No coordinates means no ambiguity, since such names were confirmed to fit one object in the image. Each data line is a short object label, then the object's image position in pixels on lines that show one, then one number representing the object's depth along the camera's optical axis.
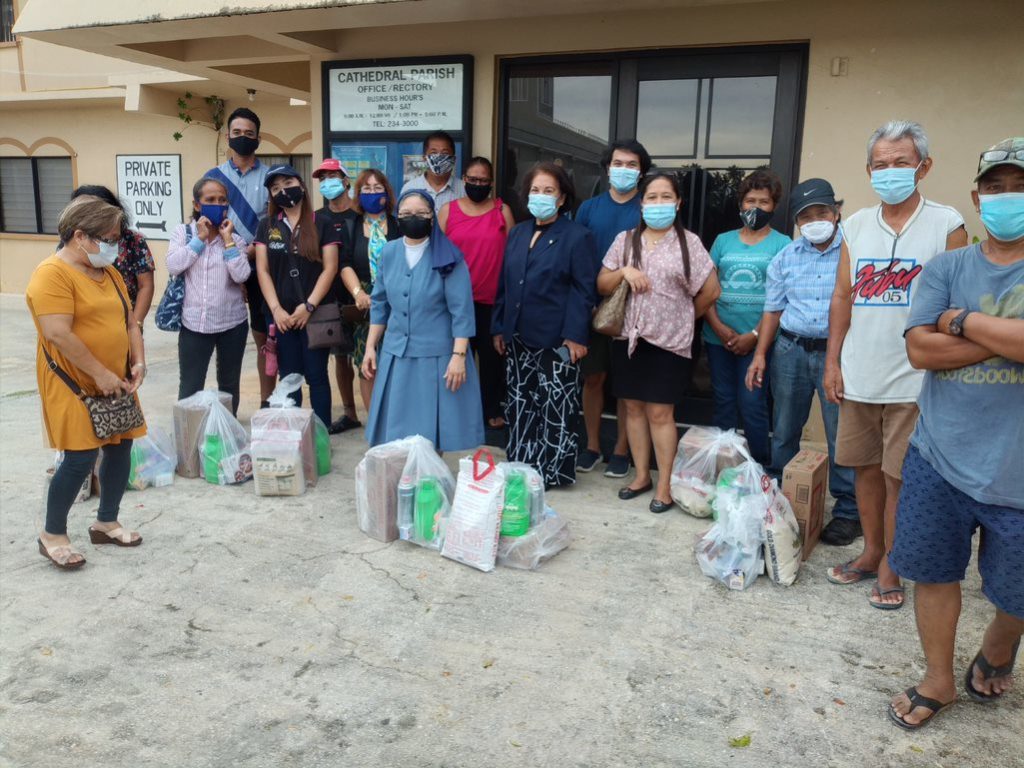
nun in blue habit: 4.14
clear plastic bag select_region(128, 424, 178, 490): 4.48
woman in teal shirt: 4.19
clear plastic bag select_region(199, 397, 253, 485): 4.56
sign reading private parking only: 11.64
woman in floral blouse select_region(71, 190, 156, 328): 4.41
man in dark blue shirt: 4.32
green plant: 10.73
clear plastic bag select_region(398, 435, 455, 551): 3.72
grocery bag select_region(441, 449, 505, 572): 3.47
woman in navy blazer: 4.20
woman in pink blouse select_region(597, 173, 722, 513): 3.98
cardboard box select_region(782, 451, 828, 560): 3.60
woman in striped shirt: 4.76
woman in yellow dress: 3.19
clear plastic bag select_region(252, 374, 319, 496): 4.32
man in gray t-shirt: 2.23
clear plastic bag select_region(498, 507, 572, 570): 3.55
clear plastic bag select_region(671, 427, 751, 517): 3.89
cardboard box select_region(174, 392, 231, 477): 4.59
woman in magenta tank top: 4.78
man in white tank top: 2.99
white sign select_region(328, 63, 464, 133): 5.53
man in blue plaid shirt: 3.77
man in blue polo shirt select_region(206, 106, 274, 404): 5.20
